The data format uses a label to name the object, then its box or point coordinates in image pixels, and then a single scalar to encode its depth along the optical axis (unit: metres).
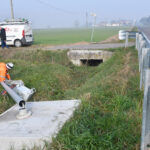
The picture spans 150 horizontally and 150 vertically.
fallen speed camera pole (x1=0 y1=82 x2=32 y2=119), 4.63
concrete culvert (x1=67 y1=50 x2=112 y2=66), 14.10
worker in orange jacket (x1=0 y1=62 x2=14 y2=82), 6.85
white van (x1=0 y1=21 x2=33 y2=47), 18.17
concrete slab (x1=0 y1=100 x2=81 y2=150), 3.65
